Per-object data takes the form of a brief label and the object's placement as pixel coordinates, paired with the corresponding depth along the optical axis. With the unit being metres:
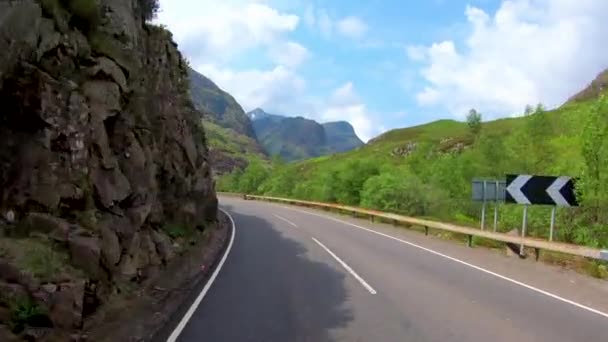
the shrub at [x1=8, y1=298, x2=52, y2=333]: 7.02
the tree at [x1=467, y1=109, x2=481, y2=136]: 123.00
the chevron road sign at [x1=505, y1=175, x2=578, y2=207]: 18.75
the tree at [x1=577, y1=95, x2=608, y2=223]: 19.39
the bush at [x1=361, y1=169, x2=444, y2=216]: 39.41
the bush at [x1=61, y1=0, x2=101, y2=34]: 12.14
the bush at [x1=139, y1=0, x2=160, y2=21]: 20.18
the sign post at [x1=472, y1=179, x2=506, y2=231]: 21.66
